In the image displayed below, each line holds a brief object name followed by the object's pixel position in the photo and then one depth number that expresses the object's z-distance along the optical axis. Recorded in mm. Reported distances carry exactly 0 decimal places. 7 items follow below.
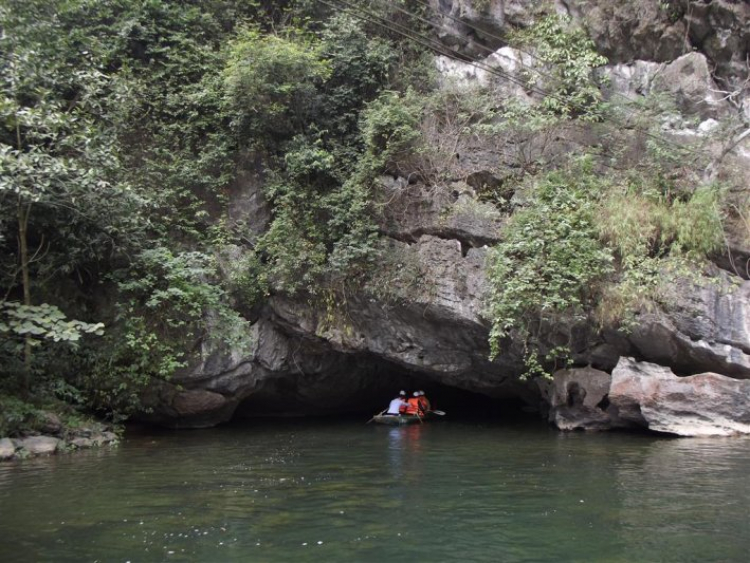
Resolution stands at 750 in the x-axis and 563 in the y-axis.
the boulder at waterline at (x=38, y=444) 10883
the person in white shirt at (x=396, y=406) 16016
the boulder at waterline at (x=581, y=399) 13086
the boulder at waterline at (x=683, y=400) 11664
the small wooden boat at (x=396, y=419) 15414
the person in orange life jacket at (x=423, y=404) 16602
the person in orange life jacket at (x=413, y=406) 15988
